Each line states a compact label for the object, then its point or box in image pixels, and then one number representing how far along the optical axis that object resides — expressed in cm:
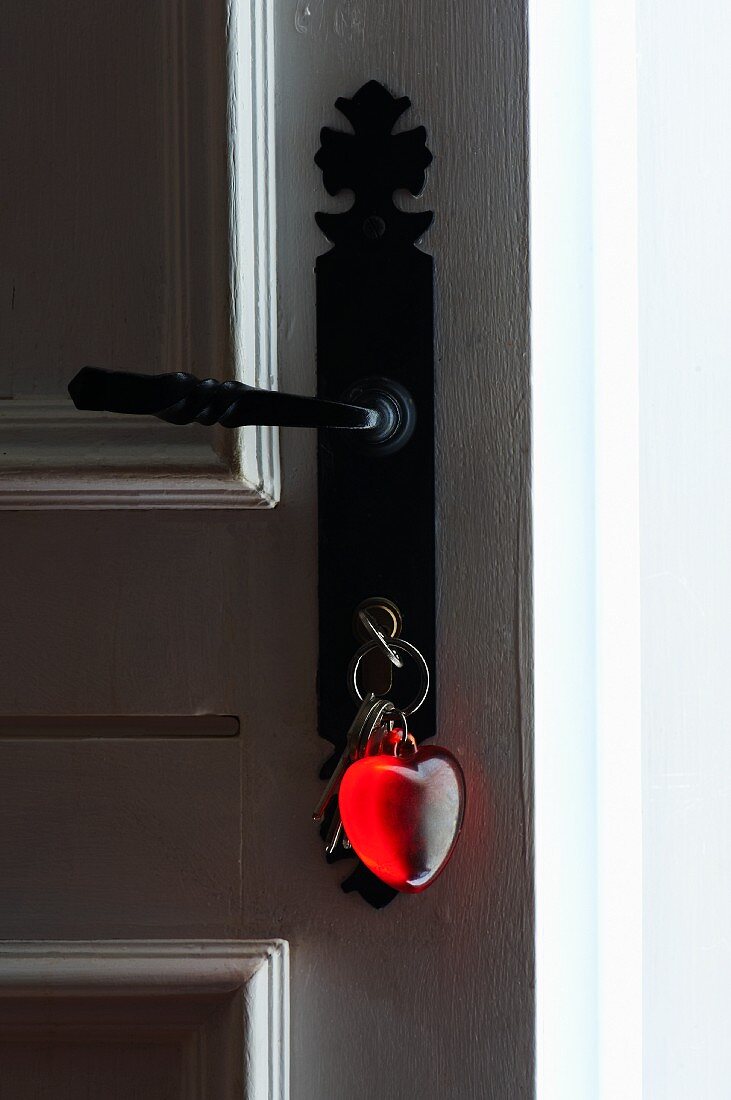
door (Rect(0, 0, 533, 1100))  98
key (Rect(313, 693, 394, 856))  98
